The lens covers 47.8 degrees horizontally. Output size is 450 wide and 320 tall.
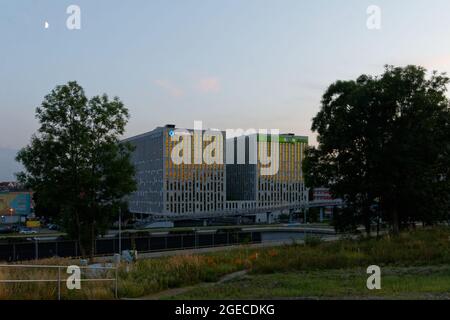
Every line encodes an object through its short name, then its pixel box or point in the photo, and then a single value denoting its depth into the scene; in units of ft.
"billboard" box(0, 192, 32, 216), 397.39
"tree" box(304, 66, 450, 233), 106.52
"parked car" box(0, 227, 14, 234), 286.03
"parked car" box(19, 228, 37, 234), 276.25
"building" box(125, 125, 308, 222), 436.35
